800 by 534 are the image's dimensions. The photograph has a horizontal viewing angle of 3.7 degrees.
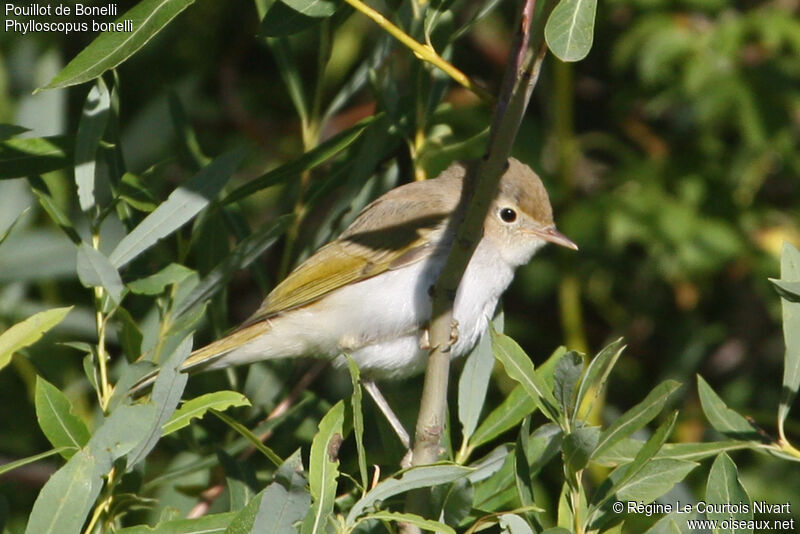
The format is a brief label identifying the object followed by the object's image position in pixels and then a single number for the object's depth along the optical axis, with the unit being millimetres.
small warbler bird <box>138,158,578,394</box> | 3044
